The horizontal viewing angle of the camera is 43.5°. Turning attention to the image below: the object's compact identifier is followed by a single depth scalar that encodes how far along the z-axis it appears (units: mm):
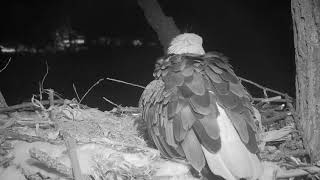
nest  2568
